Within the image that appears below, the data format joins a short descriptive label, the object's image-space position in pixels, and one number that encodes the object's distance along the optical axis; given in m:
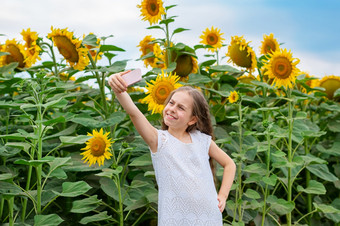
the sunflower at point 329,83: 4.14
